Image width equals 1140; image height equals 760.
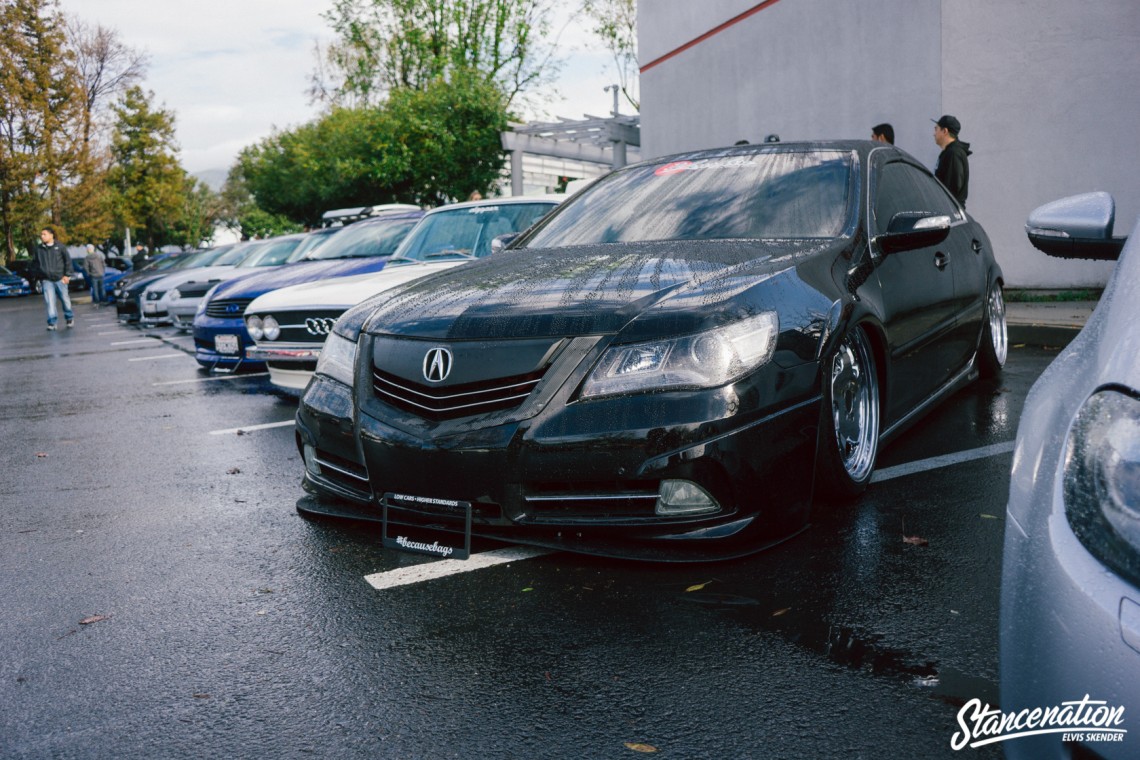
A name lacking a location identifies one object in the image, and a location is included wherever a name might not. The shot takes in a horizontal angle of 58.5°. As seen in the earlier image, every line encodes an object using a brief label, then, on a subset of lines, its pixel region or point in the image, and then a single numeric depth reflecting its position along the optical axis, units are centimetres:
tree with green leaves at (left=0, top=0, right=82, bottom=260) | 4141
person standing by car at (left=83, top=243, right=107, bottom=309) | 3060
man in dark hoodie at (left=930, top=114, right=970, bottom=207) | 934
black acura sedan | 324
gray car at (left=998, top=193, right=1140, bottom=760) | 151
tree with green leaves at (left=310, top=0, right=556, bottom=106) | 4122
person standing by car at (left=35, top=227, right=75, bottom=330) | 1867
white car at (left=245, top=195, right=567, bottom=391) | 756
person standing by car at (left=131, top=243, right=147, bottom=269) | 3331
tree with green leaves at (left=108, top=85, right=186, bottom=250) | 5041
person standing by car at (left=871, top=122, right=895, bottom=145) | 996
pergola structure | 2316
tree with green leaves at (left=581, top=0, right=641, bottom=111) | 4772
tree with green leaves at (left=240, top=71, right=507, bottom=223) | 2948
